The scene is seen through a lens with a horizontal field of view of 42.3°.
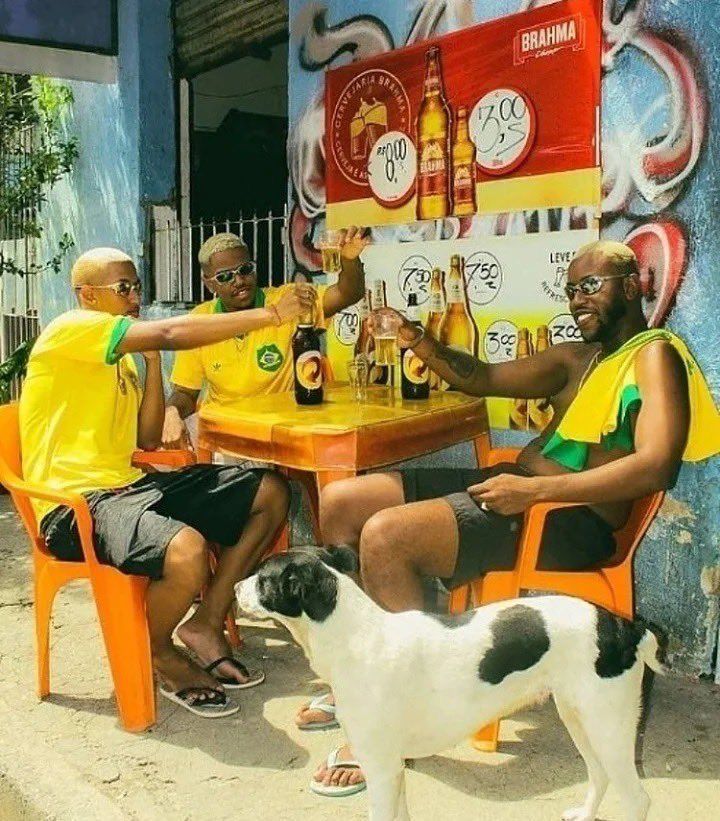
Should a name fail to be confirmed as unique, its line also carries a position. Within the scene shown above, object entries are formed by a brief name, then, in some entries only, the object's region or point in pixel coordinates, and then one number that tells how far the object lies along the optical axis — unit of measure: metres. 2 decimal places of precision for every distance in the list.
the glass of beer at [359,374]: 4.09
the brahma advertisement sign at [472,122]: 3.60
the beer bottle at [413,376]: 3.67
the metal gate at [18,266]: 7.64
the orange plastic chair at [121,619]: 3.03
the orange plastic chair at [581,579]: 2.80
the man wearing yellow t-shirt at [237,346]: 3.86
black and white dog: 2.20
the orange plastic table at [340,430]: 3.05
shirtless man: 2.64
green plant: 6.97
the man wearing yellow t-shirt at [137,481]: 3.07
